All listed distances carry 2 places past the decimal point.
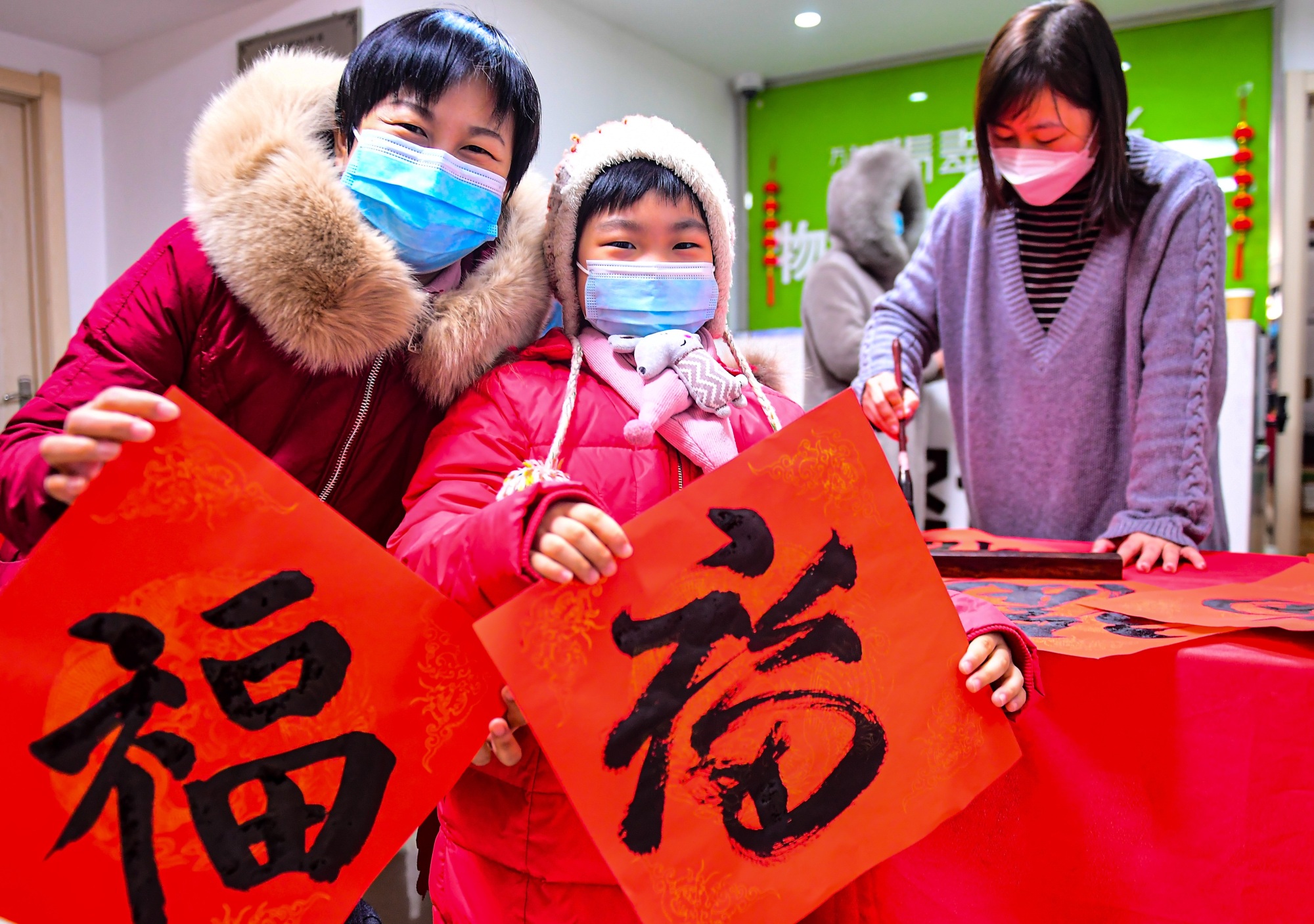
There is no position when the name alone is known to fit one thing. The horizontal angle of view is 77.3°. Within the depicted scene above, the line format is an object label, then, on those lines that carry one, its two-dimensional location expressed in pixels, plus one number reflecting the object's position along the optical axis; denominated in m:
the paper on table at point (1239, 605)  0.81
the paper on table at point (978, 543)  1.25
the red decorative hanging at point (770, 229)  5.13
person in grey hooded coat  3.07
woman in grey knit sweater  1.24
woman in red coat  0.80
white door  3.54
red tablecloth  0.73
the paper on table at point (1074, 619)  0.79
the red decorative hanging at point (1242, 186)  4.05
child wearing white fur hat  0.62
